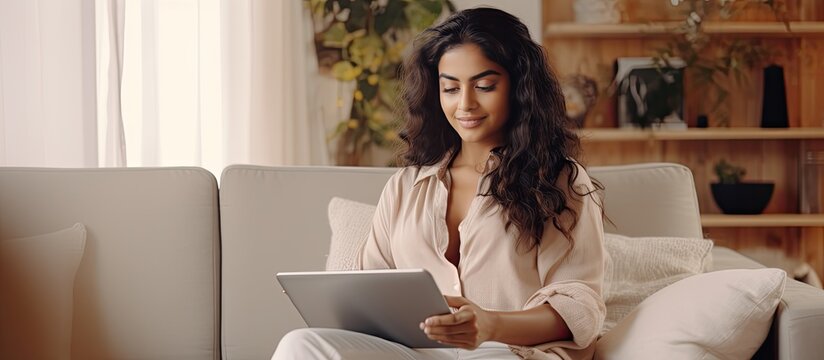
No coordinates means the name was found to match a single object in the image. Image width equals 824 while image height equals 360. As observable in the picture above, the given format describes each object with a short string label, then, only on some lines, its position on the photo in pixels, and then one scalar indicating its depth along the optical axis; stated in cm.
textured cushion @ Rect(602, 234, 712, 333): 222
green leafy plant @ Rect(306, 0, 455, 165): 419
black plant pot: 435
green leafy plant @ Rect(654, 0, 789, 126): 437
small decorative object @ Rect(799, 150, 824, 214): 439
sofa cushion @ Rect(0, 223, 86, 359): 228
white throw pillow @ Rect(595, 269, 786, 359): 180
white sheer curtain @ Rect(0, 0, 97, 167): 304
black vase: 437
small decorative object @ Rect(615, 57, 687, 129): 436
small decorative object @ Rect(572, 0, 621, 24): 435
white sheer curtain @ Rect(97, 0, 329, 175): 340
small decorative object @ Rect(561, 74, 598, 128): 438
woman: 182
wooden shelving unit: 432
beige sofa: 239
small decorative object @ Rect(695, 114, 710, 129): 441
